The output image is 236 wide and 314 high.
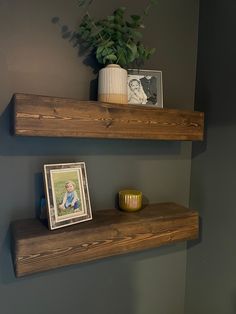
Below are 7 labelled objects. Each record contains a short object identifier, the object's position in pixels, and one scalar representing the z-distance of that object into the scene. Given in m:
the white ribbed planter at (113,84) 1.12
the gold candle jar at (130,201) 1.27
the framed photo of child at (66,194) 1.05
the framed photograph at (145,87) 1.25
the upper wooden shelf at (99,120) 0.96
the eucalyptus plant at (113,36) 1.13
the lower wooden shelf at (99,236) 0.97
